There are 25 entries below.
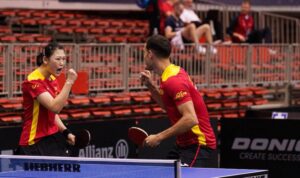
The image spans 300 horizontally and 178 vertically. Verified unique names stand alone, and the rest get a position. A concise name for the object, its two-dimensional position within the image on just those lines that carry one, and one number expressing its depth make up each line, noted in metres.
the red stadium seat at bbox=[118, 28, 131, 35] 22.78
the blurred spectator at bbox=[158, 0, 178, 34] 19.85
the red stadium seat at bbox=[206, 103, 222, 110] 19.75
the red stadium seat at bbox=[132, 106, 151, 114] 17.66
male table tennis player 8.64
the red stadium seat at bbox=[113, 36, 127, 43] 21.85
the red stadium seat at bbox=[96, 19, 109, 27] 22.67
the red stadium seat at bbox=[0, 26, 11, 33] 19.75
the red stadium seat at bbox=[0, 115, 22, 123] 14.69
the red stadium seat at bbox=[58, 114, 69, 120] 15.75
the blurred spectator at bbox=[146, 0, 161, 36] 20.13
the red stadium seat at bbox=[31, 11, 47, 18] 21.84
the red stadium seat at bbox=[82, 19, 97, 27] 22.25
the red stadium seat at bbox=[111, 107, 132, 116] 17.14
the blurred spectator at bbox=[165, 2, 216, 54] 18.84
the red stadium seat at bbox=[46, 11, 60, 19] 22.32
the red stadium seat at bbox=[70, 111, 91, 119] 16.16
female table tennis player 9.66
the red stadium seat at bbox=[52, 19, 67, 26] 21.55
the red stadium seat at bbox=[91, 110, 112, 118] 16.64
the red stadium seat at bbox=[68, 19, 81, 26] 22.01
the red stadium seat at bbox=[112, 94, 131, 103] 17.03
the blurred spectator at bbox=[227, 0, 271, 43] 21.88
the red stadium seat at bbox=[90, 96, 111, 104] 16.59
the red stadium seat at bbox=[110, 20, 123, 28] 23.08
